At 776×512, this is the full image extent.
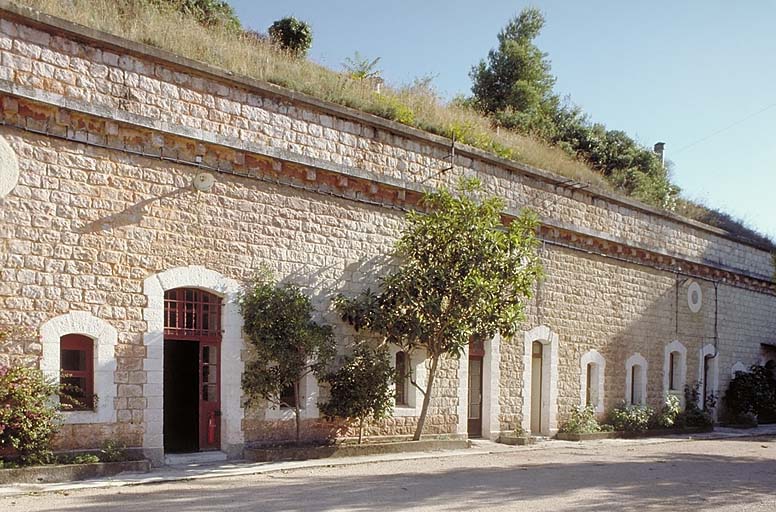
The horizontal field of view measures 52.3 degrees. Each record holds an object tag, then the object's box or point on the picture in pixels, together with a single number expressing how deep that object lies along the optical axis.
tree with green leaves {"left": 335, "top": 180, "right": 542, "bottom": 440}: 13.39
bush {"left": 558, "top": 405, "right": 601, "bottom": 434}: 17.91
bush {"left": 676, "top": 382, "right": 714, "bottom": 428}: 21.16
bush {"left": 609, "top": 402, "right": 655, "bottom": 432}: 19.08
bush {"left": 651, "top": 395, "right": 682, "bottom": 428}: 20.08
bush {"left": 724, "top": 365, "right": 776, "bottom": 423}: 23.67
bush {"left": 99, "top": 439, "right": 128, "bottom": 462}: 10.15
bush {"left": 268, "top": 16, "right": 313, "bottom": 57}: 24.17
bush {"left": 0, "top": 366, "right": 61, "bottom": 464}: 9.07
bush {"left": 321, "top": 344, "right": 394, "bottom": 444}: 12.76
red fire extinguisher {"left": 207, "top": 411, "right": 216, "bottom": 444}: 11.95
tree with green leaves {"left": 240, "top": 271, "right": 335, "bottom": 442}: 11.81
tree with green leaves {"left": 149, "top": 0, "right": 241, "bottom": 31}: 20.00
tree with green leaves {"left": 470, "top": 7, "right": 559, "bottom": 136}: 31.20
